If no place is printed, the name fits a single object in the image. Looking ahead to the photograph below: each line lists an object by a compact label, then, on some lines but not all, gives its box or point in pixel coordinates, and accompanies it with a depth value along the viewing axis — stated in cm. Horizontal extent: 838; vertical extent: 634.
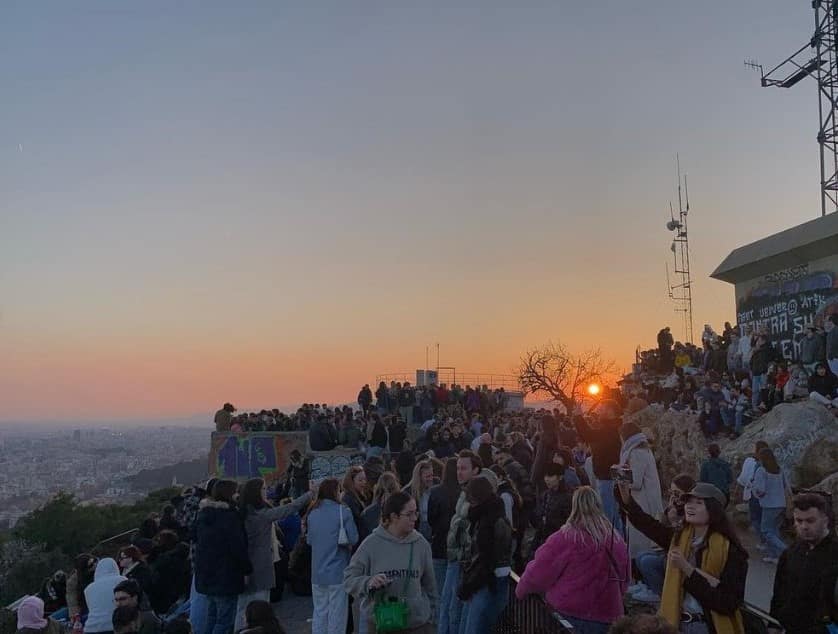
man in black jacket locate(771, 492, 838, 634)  365
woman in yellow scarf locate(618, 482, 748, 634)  372
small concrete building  1795
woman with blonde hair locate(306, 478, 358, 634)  635
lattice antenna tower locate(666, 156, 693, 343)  3140
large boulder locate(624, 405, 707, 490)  1655
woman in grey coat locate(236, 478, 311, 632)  636
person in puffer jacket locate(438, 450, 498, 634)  546
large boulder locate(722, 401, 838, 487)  1331
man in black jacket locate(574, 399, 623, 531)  775
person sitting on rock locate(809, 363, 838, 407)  1437
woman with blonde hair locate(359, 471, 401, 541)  665
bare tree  5310
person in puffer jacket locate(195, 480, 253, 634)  614
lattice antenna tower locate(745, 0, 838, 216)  2470
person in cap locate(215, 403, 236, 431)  2312
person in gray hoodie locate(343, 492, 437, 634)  452
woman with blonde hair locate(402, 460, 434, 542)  700
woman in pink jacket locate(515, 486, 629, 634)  448
